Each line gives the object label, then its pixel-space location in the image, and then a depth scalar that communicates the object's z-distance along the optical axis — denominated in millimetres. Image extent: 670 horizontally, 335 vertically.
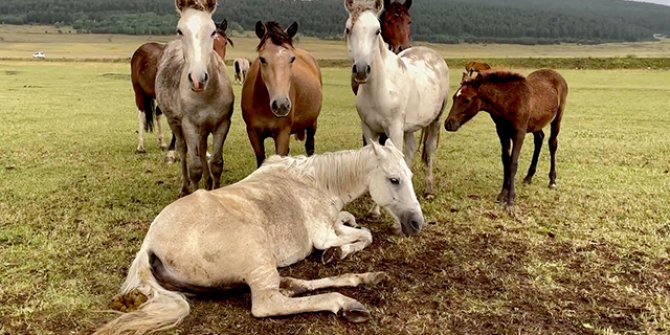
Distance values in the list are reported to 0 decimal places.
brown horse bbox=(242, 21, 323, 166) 5430
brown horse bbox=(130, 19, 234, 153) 8383
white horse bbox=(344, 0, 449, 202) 5641
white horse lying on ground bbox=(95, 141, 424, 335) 3596
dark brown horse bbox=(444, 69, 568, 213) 6637
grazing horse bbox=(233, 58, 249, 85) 14745
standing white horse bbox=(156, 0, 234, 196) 5316
